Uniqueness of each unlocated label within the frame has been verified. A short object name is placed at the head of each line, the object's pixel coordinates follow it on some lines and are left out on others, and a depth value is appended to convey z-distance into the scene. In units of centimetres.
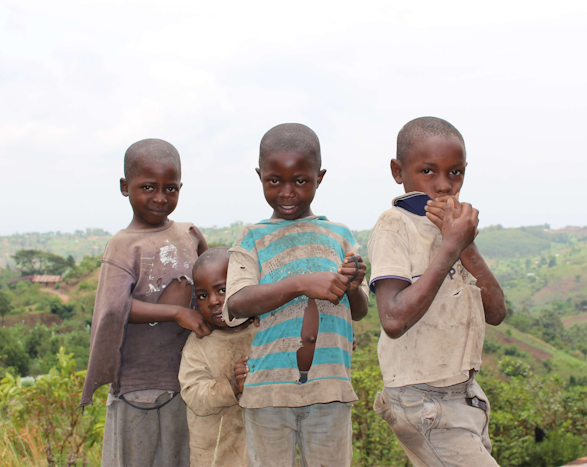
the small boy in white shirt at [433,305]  161
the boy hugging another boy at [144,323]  225
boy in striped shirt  181
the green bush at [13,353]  2695
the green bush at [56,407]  364
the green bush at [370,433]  400
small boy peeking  215
